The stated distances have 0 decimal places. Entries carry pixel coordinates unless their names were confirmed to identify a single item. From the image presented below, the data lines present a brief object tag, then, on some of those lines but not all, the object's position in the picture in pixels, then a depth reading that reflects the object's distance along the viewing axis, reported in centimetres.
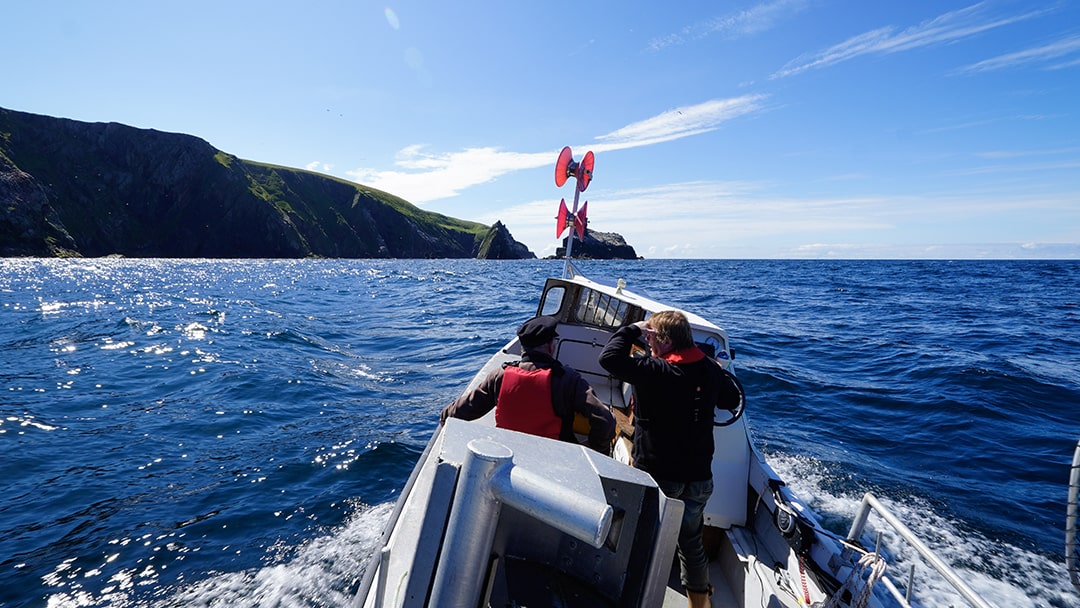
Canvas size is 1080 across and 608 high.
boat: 161
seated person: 341
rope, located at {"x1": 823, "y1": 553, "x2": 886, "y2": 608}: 302
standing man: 325
